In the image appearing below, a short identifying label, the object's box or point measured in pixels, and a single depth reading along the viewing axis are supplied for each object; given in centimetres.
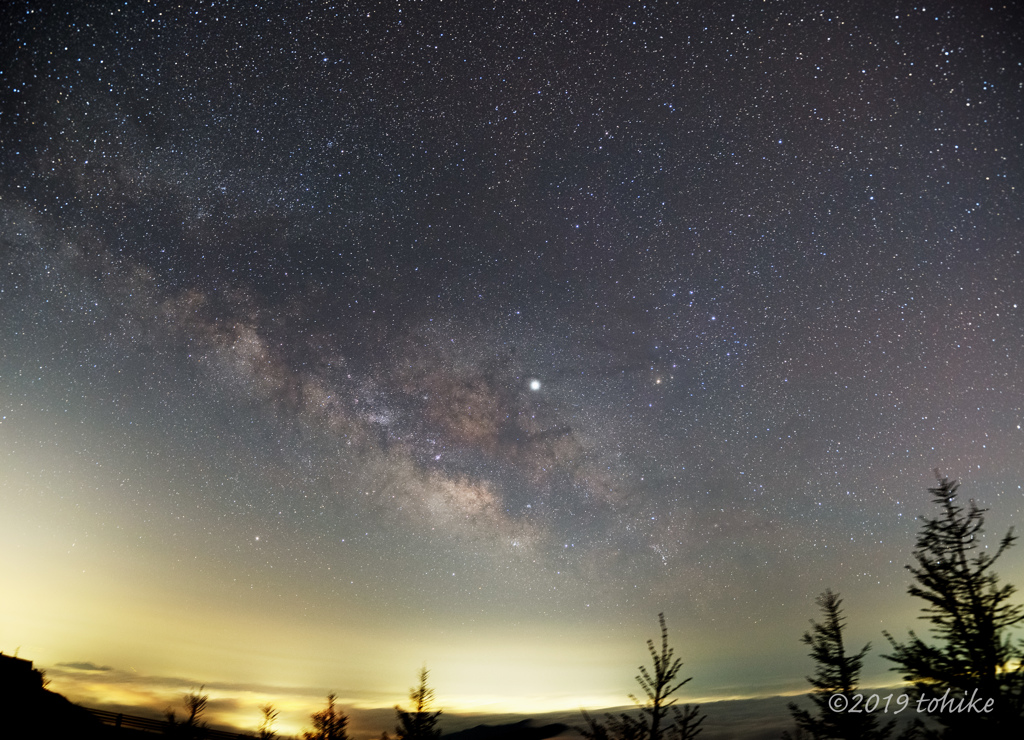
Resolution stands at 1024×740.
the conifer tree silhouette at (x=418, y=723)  1941
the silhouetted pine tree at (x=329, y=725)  2823
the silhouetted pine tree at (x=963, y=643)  1227
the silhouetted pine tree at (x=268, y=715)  3190
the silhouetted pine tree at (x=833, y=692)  1791
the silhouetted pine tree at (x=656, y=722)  1159
